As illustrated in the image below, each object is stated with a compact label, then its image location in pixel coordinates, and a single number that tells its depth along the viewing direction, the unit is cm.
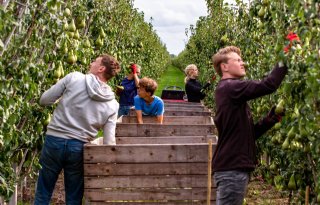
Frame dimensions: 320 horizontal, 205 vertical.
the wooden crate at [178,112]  892
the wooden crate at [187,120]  796
